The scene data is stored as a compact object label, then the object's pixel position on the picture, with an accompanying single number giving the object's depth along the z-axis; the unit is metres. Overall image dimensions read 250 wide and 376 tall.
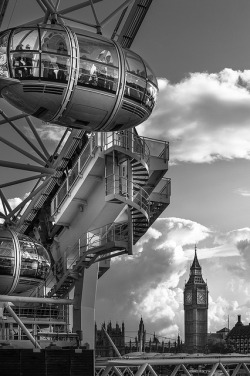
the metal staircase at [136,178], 26.27
